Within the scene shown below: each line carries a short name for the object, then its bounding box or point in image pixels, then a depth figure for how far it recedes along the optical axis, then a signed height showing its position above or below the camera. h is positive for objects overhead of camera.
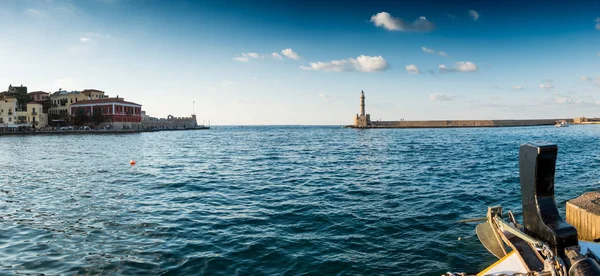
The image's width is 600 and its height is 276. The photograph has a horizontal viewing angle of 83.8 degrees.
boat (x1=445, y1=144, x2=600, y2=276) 4.30 -1.58
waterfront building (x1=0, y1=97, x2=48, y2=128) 89.81 +5.30
